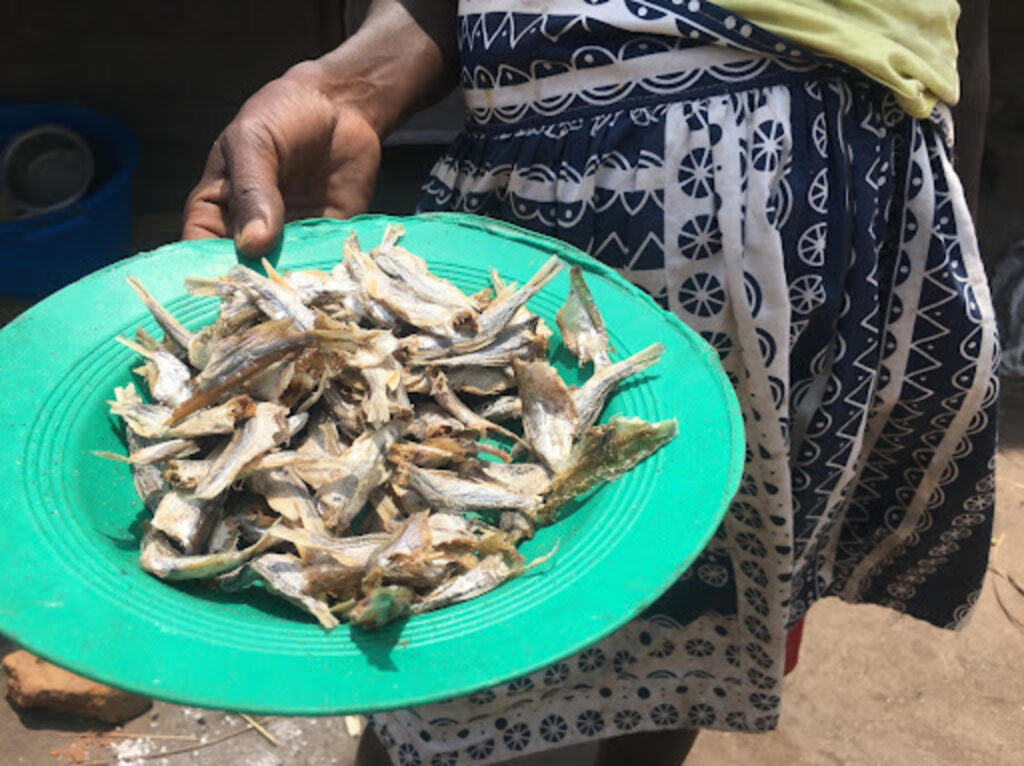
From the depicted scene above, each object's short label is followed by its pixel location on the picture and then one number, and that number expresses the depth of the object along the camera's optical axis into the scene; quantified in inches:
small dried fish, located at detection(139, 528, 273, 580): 12.0
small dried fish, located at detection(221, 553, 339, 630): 11.7
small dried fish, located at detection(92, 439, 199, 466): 13.4
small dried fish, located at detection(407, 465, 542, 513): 13.5
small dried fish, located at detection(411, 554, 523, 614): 12.0
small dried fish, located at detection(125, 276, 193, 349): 15.2
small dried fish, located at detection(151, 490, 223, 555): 12.5
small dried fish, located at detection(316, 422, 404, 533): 13.3
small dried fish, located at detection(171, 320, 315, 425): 14.3
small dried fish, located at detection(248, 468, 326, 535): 13.1
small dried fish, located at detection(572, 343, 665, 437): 14.7
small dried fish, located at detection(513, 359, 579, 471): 14.0
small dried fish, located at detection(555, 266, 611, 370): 15.2
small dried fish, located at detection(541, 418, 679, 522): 13.5
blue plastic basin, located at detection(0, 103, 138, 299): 39.0
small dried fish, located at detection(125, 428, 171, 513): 13.3
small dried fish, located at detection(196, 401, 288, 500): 13.2
